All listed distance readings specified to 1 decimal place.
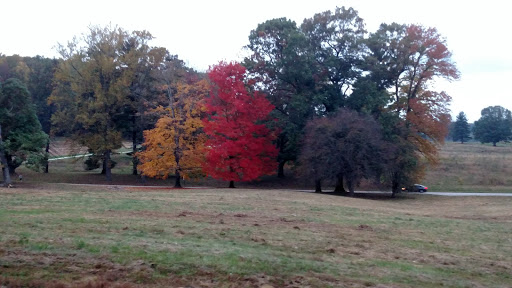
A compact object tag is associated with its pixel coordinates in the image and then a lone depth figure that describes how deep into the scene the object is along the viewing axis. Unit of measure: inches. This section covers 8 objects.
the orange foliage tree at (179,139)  1612.9
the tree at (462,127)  4630.9
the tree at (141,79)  1910.7
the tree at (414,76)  1706.4
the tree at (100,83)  1875.0
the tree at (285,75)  1739.7
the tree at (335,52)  1787.6
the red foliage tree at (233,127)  1560.0
